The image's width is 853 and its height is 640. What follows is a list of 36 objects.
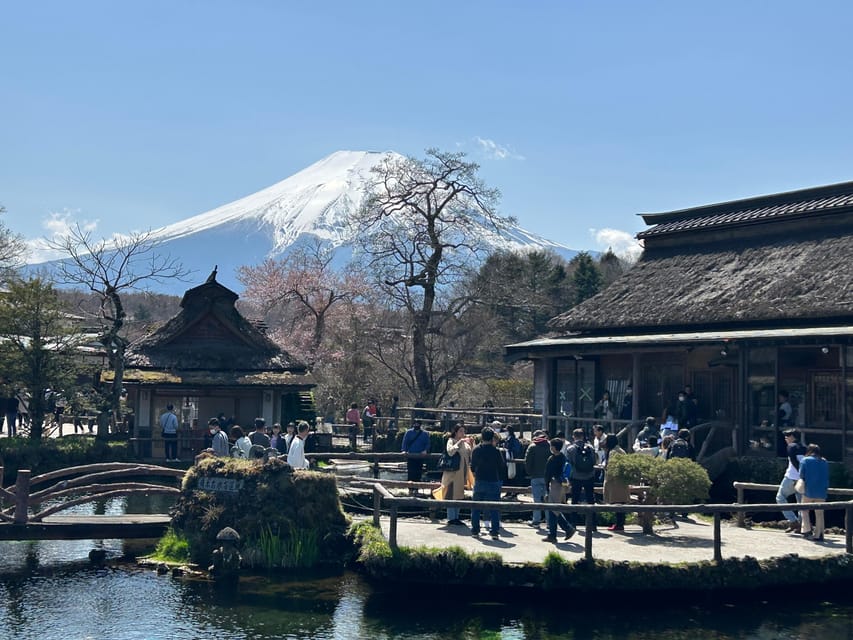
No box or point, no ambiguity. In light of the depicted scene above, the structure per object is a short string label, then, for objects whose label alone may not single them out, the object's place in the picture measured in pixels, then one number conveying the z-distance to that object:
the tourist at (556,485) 14.96
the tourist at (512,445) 19.52
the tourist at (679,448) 17.12
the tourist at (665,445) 17.70
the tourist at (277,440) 19.28
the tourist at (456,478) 15.95
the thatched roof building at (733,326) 21.03
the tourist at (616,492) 15.65
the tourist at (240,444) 18.33
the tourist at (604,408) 24.47
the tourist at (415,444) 20.53
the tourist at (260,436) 18.64
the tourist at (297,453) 17.36
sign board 16.25
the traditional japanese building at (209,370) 31.12
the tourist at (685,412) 21.39
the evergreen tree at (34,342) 29.88
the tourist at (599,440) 18.17
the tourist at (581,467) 15.09
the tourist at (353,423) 31.61
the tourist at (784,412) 20.52
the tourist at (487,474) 15.08
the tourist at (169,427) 28.33
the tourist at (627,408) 24.31
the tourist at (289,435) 18.79
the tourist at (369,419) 33.00
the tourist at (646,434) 19.25
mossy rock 15.78
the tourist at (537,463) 15.60
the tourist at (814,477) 15.04
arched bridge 16.42
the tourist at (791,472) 15.76
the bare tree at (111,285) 30.58
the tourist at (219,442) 18.62
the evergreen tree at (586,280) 54.83
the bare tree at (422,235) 40.16
